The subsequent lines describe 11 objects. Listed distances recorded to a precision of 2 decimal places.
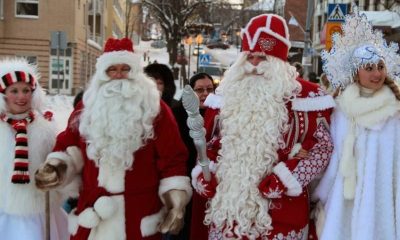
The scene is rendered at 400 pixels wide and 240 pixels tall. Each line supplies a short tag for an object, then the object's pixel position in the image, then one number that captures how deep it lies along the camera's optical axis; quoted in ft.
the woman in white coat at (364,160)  11.38
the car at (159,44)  220.23
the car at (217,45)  226.17
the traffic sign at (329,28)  33.45
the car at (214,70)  91.13
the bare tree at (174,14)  113.29
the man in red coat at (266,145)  11.63
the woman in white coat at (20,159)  13.28
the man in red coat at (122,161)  12.30
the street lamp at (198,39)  89.81
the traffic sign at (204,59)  75.00
